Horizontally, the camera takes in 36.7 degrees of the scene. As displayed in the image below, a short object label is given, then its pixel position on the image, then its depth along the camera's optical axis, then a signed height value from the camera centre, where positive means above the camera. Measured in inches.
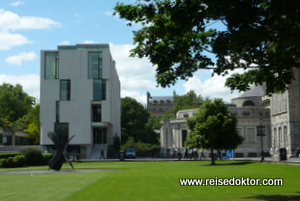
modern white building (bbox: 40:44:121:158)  2910.9 +309.8
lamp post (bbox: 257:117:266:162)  1937.0 +33.0
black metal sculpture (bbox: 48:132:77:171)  1326.3 -47.9
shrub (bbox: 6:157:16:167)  1718.8 -83.9
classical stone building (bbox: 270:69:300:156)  2477.4 +113.3
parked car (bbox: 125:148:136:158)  2726.4 -88.4
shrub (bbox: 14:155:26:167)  1745.4 -81.0
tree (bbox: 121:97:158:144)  4274.1 +163.7
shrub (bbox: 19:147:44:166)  1849.2 -65.6
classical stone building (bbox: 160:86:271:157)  3331.7 +110.1
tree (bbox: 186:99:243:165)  1726.1 +34.2
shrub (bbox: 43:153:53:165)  1968.3 -76.1
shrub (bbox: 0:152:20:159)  1798.7 -59.9
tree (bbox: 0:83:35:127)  4562.0 +370.0
